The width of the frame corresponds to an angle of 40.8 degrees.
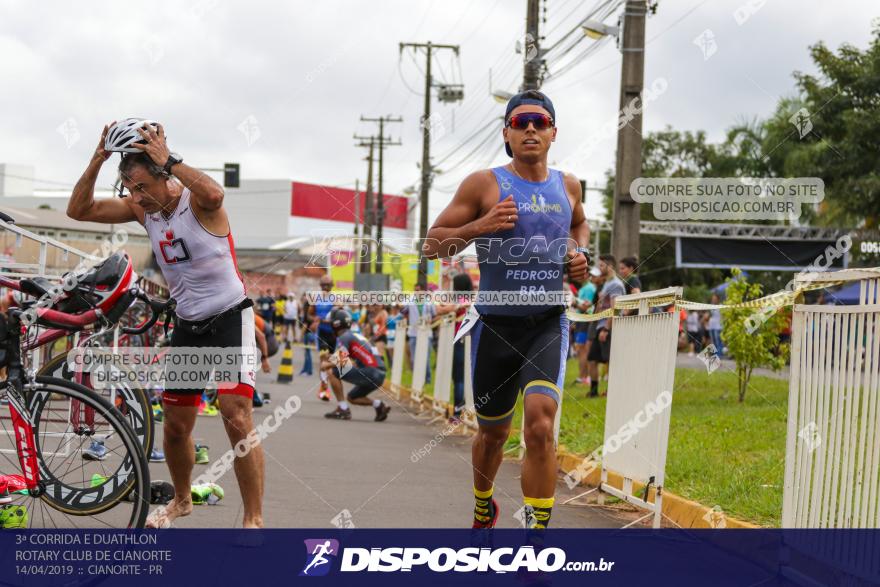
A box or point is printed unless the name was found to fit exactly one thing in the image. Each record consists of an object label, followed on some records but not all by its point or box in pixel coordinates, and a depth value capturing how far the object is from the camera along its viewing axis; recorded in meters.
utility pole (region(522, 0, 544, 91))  20.79
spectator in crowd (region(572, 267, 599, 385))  17.38
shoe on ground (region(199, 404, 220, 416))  14.38
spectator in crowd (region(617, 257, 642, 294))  12.54
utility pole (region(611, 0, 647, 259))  14.71
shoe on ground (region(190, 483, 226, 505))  6.94
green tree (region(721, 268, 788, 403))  14.70
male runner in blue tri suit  5.51
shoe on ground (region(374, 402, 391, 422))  16.16
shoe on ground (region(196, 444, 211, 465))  9.02
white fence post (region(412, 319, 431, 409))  18.95
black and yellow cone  23.25
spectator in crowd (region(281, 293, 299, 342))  32.58
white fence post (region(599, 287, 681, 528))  7.07
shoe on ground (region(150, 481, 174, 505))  5.84
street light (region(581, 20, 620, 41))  16.06
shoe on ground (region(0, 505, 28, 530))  4.95
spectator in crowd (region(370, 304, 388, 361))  25.84
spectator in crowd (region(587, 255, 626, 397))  14.39
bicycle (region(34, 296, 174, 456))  6.65
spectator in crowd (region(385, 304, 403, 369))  27.28
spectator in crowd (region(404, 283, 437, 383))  21.50
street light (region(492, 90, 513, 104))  22.86
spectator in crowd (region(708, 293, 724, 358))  27.27
